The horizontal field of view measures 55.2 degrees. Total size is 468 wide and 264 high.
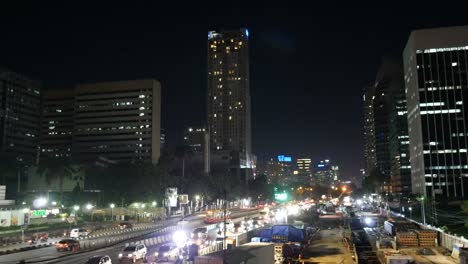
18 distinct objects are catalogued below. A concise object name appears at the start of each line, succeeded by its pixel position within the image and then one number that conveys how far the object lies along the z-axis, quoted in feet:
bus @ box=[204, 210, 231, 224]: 278.05
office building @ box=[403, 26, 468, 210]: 472.03
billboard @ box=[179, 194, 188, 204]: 384.86
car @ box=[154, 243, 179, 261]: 125.37
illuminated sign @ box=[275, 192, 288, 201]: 322.14
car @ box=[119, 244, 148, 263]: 122.53
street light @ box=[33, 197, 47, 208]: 286.87
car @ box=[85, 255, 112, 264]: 106.00
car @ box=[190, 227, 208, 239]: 183.62
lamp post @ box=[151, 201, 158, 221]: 367.70
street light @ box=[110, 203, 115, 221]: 324.60
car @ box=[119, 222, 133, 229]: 248.07
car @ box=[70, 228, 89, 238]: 194.80
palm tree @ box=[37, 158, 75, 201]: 349.20
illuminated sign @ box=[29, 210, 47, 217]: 254.51
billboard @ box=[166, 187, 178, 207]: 379.24
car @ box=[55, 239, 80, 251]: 152.97
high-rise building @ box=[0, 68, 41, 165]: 646.78
